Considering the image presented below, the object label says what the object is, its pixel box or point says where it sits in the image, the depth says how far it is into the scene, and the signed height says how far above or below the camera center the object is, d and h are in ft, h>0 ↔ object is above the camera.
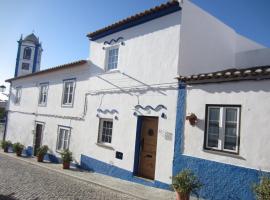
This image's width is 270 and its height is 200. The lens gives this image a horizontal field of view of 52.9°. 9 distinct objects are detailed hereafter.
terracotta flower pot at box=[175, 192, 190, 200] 24.79 -6.34
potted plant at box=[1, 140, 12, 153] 62.49 -7.35
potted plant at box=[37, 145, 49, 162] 50.16 -6.89
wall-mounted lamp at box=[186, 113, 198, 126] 28.30 +0.85
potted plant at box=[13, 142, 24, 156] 56.75 -7.21
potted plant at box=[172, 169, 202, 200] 24.79 -5.29
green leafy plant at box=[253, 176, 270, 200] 19.99 -4.26
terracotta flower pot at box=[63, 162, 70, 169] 43.57 -7.61
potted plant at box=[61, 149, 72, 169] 43.57 -6.51
